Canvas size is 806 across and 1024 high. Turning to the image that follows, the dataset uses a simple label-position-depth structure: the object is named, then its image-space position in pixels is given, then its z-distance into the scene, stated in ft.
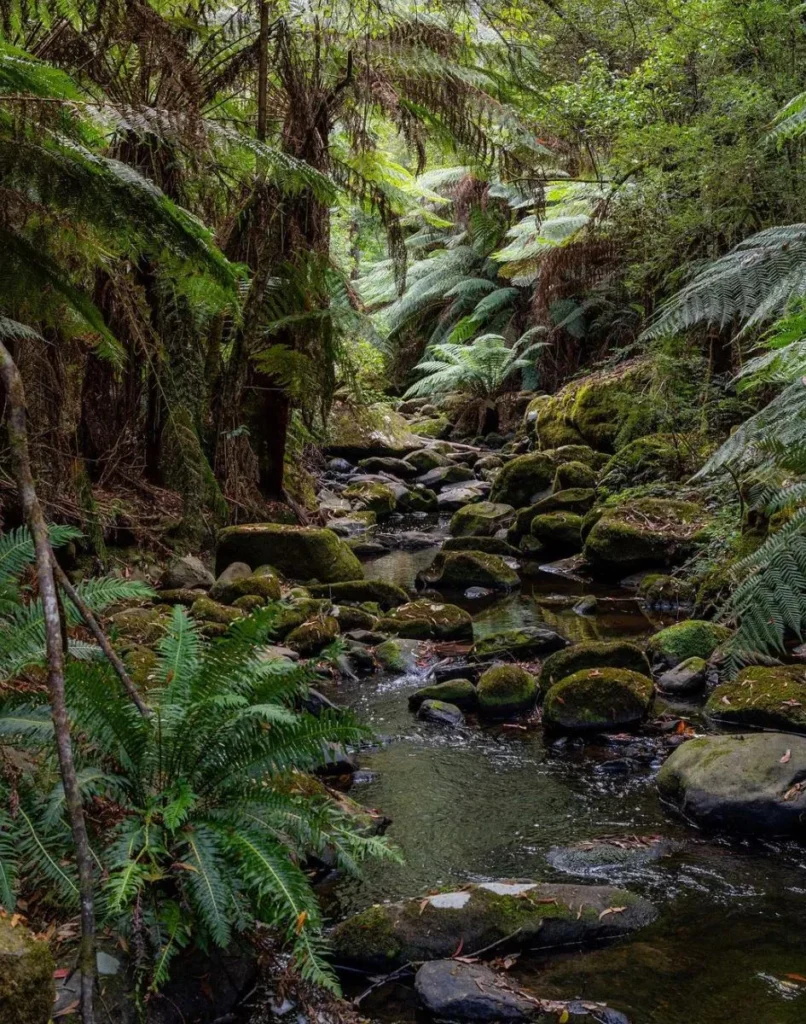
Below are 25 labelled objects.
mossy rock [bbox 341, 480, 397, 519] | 34.81
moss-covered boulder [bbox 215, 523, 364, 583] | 22.08
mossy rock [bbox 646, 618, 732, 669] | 17.17
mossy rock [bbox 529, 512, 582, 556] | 27.58
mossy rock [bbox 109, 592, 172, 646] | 14.79
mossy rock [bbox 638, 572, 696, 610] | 21.22
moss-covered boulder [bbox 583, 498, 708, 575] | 23.56
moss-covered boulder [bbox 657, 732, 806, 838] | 10.90
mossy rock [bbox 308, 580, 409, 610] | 21.52
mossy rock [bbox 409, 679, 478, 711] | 15.64
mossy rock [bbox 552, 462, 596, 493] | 30.42
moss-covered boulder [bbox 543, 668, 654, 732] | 14.34
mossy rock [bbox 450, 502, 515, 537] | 31.04
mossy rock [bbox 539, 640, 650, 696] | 15.71
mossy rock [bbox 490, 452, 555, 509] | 32.53
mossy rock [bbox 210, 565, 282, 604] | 18.98
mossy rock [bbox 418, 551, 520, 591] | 24.29
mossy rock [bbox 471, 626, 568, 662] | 17.72
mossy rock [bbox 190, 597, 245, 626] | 17.07
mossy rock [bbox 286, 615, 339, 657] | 17.34
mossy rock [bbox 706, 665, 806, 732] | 13.55
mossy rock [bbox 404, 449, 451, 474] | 40.55
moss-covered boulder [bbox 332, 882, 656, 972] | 8.39
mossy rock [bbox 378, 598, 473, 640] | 19.56
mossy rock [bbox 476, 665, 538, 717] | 15.33
